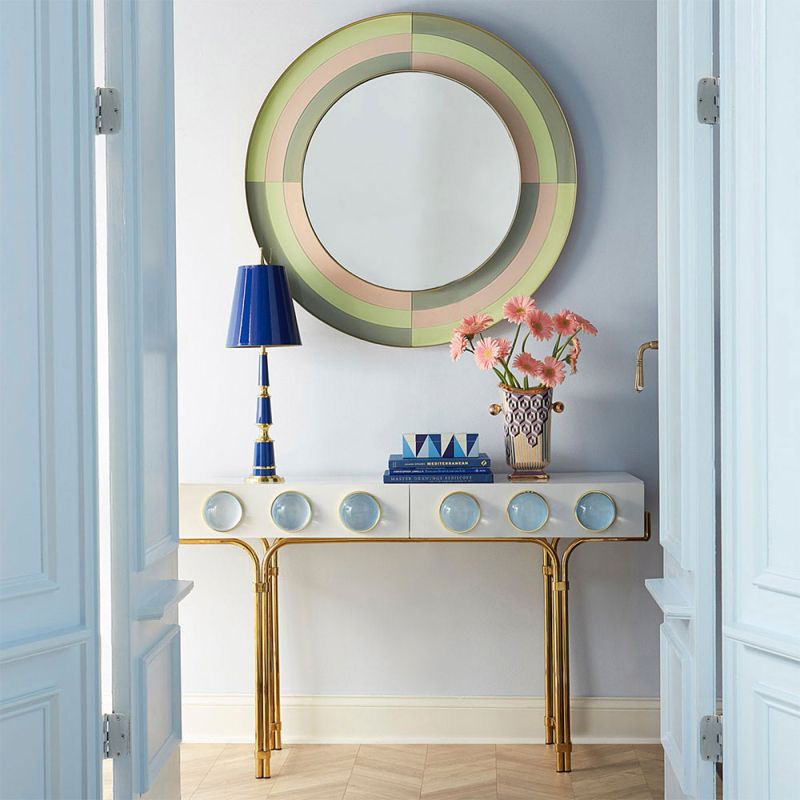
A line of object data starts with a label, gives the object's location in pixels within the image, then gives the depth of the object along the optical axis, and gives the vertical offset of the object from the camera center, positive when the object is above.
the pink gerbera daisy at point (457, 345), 2.76 +0.13
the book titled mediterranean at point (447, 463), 2.72 -0.21
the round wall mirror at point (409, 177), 2.94 +0.67
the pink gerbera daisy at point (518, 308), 2.76 +0.24
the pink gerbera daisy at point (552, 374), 2.71 +0.04
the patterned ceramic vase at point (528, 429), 2.74 -0.11
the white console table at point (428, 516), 2.63 -0.35
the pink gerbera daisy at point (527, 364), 2.71 +0.07
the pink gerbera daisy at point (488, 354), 2.72 +0.11
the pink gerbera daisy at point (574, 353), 2.76 +0.11
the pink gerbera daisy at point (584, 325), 2.74 +0.19
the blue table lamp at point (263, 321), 2.72 +0.21
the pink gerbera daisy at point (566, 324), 2.74 +0.19
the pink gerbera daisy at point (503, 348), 2.71 +0.12
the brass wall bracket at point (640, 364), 2.73 +0.07
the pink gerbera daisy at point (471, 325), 2.79 +0.19
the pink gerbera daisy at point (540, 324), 2.72 +0.19
